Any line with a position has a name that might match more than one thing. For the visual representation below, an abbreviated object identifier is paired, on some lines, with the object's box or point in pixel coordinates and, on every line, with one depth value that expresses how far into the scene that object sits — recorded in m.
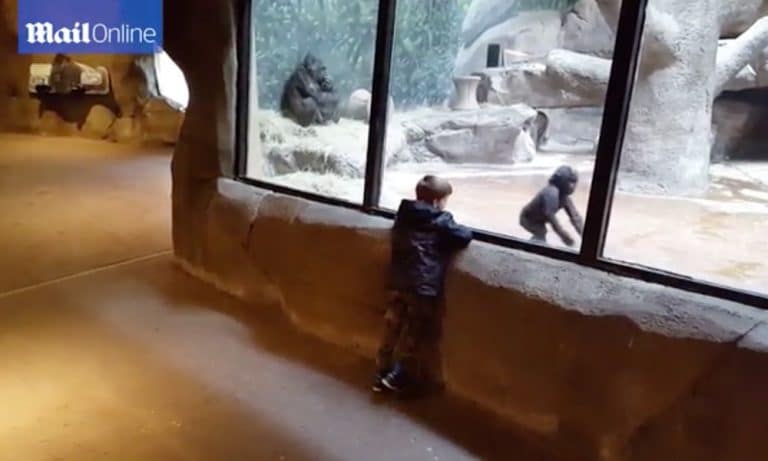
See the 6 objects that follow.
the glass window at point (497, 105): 2.37
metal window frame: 1.92
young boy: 2.36
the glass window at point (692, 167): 2.07
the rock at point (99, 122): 9.60
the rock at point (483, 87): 2.88
